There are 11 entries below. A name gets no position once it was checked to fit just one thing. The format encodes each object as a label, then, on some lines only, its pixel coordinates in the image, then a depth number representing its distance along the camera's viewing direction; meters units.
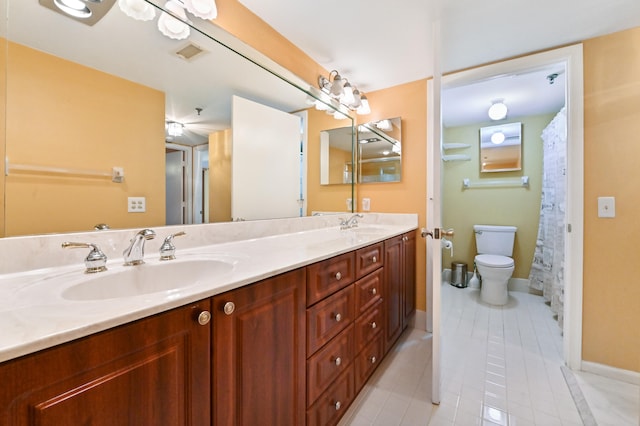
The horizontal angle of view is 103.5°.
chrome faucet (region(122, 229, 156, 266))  0.86
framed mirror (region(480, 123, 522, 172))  2.96
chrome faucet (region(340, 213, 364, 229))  2.04
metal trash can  3.10
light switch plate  1.56
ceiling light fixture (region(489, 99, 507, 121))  2.54
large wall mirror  0.79
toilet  2.53
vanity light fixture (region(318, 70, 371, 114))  2.00
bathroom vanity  0.43
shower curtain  2.12
